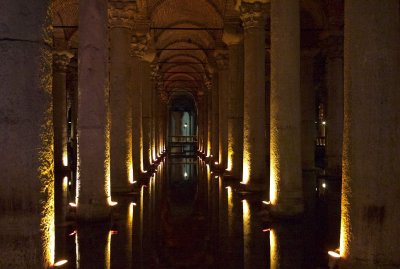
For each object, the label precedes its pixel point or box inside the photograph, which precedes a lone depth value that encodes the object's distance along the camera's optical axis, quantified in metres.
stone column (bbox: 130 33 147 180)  16.66
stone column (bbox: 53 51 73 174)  21.64
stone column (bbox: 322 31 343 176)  18.23
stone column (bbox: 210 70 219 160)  24.89
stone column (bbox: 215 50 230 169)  20.33
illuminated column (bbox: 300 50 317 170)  20.73
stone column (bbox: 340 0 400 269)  5.15
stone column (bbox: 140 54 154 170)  21.58
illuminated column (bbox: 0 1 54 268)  4.00
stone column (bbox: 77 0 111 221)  8.99
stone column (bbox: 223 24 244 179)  16.56
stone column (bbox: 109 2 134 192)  12.54
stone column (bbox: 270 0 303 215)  9.38
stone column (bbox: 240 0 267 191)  12.81
